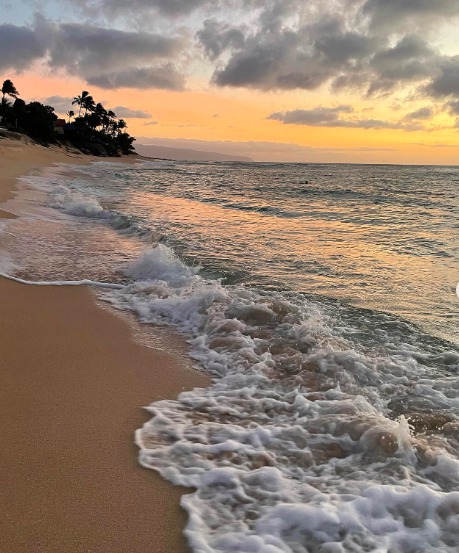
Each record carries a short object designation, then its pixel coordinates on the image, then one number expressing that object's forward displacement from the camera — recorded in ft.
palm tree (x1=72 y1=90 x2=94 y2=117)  344.08
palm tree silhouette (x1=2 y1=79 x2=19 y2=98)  251.60
